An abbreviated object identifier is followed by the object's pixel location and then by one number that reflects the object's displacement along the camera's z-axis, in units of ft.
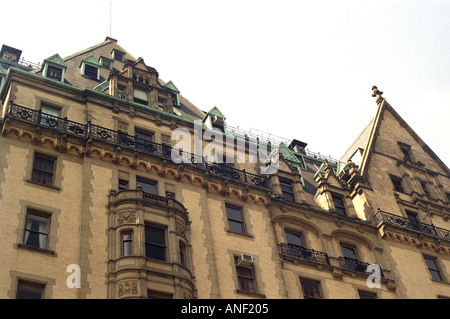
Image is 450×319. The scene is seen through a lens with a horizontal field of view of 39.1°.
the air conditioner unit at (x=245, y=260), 112.47
